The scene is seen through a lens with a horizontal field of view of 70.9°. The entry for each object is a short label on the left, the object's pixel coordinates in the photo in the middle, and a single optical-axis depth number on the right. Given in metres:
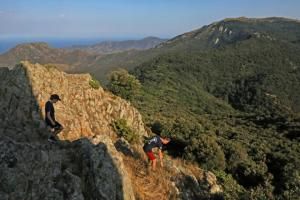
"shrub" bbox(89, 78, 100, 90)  16.98
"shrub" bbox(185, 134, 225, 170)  15.50
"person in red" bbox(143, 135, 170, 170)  8.13
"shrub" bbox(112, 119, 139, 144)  15.05
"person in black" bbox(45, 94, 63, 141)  8.31
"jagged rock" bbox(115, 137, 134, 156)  8.95
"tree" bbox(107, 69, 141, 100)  26.72
